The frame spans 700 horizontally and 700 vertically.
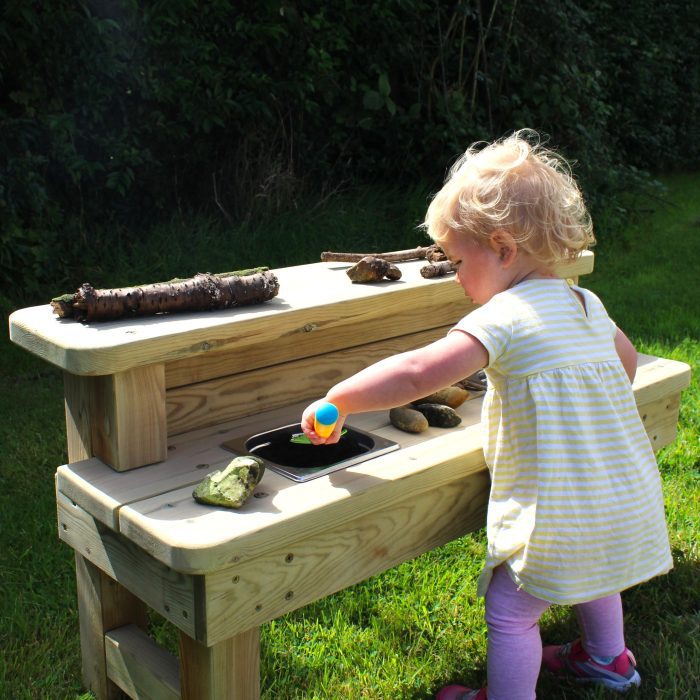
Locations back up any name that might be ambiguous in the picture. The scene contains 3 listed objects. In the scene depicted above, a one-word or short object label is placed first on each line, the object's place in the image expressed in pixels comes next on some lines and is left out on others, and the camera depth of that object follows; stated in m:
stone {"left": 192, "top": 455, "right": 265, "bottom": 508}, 1.81
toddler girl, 1.89
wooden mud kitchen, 1.77
